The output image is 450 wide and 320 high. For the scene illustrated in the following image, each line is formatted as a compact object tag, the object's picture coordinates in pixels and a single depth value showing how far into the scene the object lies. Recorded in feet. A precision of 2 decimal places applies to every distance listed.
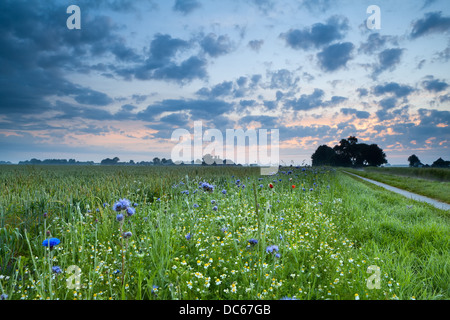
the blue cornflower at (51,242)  7.63
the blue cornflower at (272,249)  9.63
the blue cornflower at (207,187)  14.11
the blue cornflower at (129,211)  8.30
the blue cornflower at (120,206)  8.41
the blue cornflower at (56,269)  8.48
